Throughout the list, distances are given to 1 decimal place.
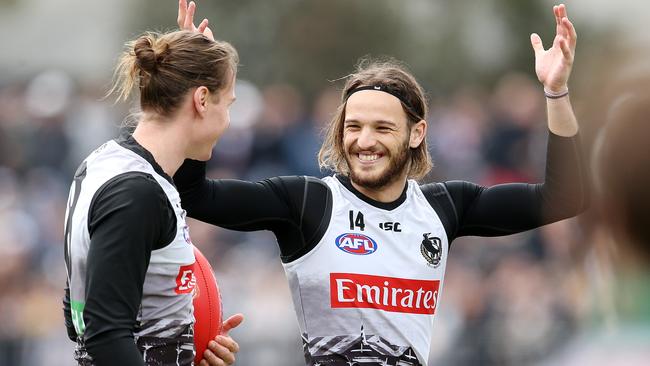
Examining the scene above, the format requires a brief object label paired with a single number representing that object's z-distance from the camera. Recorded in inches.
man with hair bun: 290.0
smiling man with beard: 377.1
